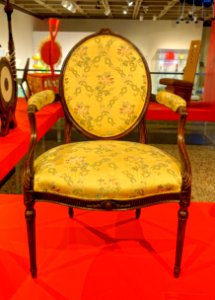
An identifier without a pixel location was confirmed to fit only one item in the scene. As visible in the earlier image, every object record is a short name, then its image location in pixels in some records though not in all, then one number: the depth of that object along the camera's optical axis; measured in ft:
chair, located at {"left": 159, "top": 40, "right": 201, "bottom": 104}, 11.21
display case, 29.76
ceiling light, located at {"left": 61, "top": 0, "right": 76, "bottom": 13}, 20.64
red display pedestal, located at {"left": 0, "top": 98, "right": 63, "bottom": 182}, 5.39
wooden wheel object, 6.14
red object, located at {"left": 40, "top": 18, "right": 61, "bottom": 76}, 11.23
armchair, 3.19
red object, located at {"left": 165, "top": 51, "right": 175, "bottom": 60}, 30.83
